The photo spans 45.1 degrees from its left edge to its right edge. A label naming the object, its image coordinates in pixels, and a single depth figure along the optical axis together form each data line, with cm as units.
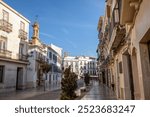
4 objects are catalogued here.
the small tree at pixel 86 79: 3225
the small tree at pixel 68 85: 1069
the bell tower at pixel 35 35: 3322
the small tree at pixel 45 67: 2810
